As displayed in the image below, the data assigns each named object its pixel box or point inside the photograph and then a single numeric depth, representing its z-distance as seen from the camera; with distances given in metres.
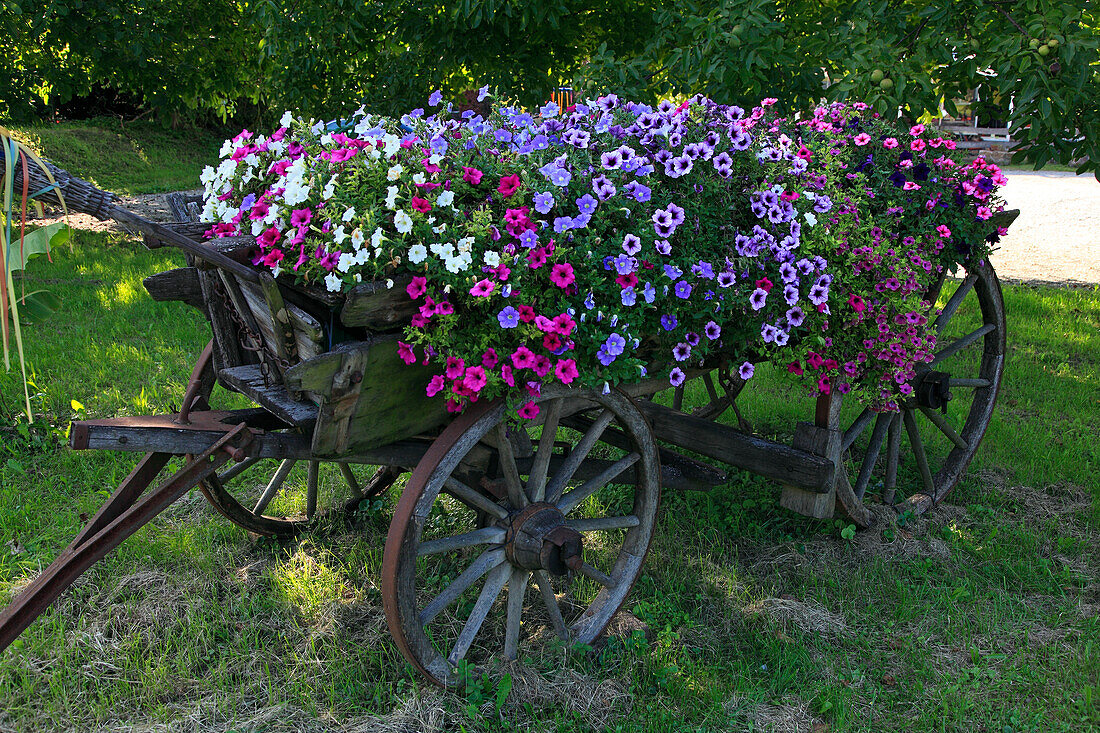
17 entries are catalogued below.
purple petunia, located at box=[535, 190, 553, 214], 2.28
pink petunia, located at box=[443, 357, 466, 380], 2.20
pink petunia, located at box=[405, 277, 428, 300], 2.15
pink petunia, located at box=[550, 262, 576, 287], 2.24
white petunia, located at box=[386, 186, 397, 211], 2.16
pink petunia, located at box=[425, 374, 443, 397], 2.21
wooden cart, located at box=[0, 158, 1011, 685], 2.13
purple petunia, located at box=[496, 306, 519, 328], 2.18
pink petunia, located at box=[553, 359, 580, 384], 2.30
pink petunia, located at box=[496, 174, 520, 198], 2.27
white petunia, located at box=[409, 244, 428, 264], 2.09
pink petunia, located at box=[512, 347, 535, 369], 2.21
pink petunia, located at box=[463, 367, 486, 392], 2.17
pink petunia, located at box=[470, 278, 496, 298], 2.13
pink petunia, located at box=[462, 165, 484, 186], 2.26
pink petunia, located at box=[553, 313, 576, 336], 2.24
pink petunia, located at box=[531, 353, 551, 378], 2.26
